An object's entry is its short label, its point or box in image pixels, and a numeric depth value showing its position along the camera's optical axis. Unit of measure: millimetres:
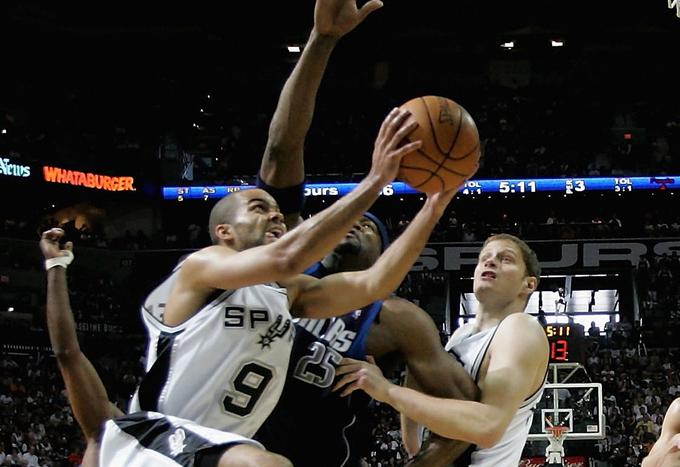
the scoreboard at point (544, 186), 23344
